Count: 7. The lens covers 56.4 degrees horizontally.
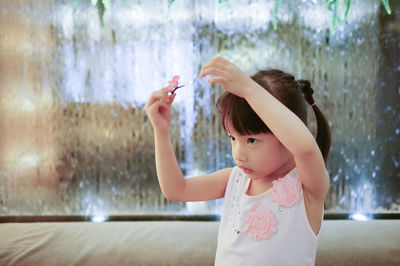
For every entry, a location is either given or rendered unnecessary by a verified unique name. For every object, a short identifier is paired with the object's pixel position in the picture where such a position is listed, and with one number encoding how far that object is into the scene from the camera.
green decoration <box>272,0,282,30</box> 1.52
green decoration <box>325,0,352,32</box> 1.50
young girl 0.70
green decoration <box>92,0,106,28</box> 1.56
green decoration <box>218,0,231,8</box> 1.54
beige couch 1.19
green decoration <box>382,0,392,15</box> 1.49
